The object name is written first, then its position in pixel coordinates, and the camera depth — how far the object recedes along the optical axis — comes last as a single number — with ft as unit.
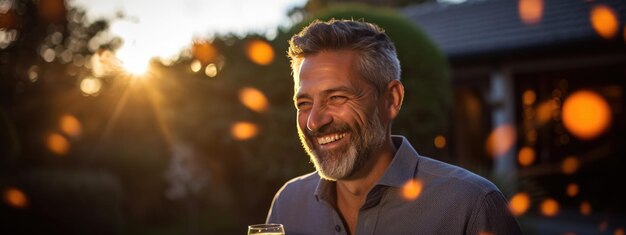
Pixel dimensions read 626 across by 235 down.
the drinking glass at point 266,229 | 7.34
